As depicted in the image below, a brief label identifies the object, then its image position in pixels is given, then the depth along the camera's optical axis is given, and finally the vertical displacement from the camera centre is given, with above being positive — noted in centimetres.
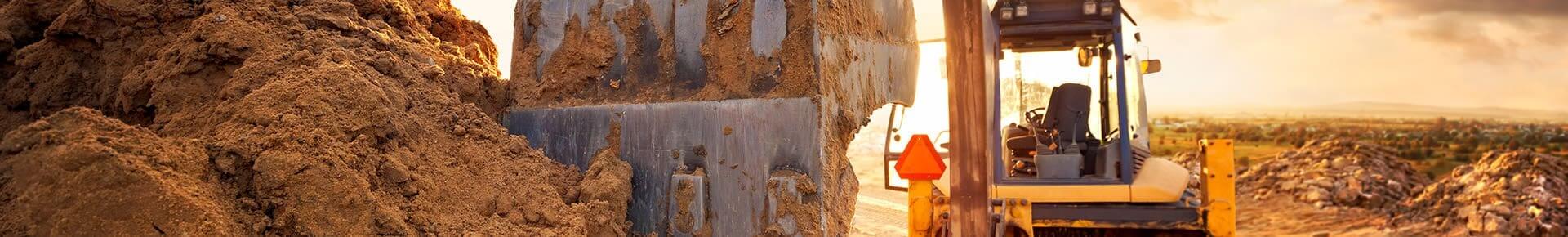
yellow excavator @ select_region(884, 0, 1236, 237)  579 -35
